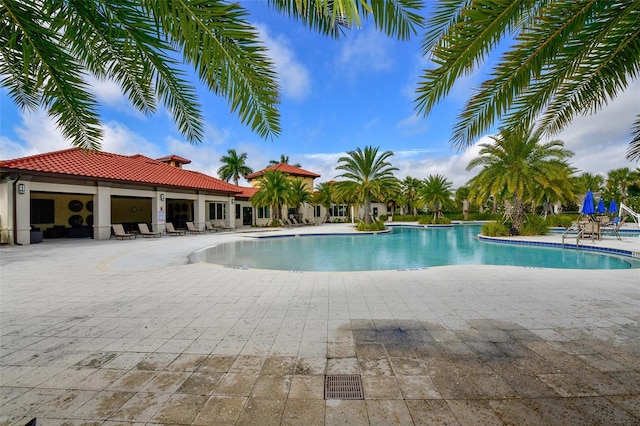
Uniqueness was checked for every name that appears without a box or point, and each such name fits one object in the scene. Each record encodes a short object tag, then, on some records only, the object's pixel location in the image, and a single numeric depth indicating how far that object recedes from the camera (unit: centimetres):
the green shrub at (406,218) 4100
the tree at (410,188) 4409
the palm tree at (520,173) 1661
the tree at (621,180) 3353
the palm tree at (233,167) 4519
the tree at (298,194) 3154
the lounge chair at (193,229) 2301
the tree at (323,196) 3712
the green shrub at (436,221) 3247
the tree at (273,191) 2872
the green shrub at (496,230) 1855
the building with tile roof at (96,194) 1448
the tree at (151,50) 235
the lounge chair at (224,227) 2638
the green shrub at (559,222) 2356
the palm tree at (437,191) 3173
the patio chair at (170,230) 2128
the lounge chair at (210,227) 2447
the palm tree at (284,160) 4933
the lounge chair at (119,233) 1795
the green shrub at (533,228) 1811
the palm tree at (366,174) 2384
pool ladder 1308
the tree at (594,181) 3694
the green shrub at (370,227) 2400
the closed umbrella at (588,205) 1441
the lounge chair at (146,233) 1941
